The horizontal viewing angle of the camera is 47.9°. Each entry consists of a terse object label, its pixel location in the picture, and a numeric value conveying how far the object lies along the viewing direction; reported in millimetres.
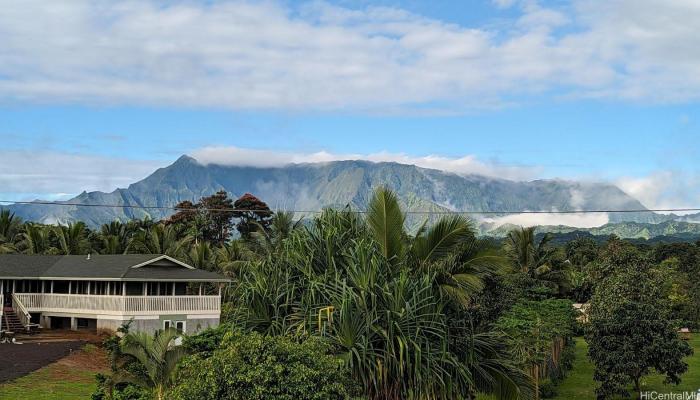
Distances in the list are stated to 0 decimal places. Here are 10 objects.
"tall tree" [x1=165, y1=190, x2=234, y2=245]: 82562
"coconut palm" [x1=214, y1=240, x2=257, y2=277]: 51753
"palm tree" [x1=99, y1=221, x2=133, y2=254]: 55250
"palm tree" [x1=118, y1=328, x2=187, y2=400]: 16719
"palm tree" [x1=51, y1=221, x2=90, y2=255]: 53469
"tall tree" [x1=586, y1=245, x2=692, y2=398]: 27172
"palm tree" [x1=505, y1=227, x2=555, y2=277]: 52347
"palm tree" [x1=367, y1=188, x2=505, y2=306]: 16812
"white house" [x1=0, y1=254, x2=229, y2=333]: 39344
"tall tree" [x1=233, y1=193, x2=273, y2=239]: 88625
